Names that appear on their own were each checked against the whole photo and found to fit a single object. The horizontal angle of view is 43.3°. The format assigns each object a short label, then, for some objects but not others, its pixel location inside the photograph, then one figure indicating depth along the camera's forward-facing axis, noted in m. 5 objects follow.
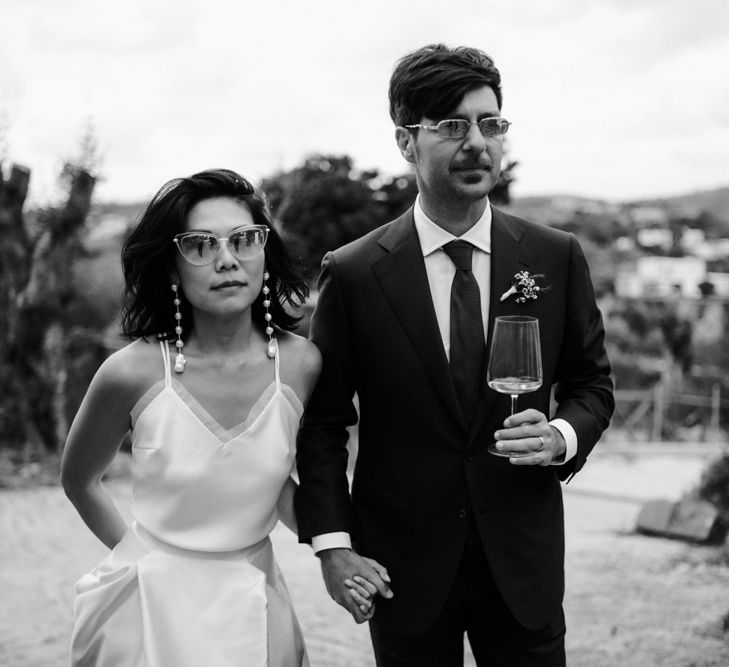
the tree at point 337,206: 17.69
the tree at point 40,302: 12.62
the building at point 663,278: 48.19
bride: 2.65
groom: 2.72
